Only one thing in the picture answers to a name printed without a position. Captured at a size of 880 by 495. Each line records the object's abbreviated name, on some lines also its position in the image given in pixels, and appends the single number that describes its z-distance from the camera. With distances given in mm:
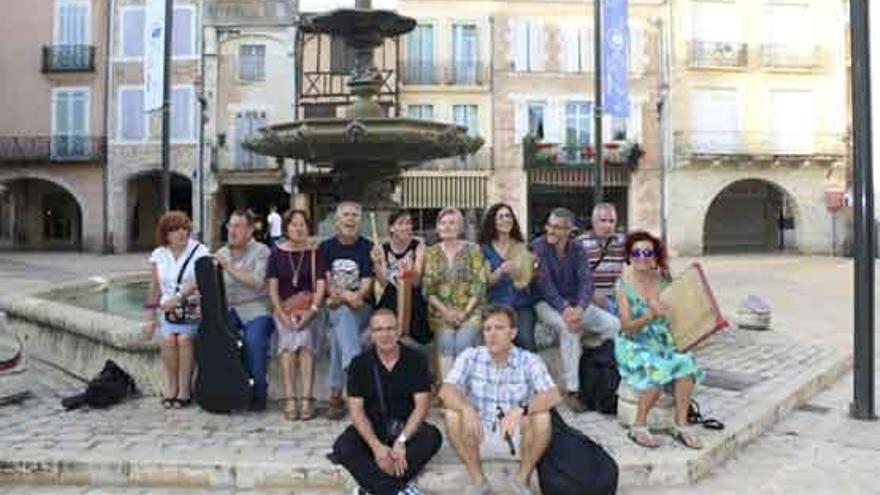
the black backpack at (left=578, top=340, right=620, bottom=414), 6246
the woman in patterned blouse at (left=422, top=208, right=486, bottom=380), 5887
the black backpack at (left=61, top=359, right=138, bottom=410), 6508
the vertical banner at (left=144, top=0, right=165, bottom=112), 13414
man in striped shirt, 6926
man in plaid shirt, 4805
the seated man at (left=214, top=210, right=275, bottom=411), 6309
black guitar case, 6152
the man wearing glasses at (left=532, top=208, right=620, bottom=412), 6320
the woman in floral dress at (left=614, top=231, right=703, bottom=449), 5617
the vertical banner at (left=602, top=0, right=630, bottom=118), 13188
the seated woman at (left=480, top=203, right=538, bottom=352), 6324
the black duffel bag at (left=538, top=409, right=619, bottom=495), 4738
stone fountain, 8828
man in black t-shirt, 4766
